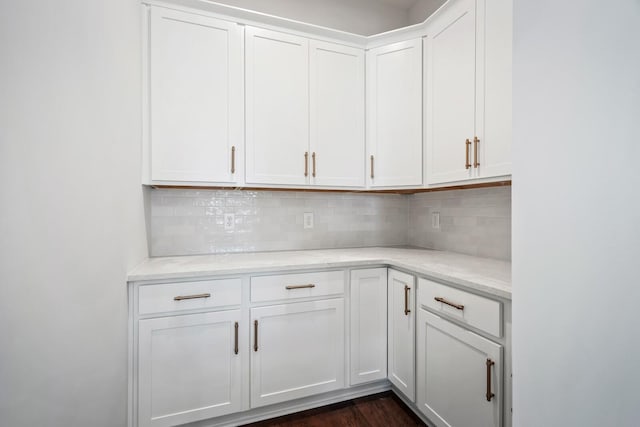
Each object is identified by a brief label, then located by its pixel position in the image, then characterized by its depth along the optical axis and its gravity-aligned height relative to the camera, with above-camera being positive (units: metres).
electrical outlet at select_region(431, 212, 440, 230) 2.28 -0.05
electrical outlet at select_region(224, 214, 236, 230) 2.08 -0.06
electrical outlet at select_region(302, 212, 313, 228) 2.29 -0.06
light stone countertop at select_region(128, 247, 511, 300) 1.31 -0.29
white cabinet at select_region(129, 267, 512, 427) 1.26 -0.70
